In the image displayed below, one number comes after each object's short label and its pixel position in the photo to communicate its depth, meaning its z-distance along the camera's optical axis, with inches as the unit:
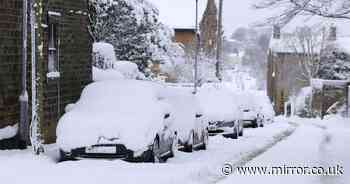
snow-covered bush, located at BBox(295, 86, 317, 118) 2470.0
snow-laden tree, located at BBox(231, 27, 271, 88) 5374.0
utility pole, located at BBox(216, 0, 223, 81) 1969.4
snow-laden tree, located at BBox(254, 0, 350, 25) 775.7
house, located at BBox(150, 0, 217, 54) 2977.4
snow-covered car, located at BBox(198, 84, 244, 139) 999.6
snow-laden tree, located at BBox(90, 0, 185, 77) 1416.1
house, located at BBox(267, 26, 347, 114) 3410.4
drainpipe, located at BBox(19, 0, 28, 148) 690.8
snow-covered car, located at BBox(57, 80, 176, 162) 595.2
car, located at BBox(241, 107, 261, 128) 1364.4
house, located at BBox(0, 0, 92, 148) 668.7
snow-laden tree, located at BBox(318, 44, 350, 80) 2586.6
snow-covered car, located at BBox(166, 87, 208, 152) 716.0
